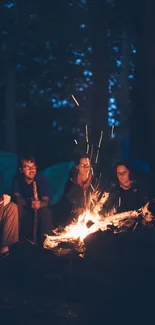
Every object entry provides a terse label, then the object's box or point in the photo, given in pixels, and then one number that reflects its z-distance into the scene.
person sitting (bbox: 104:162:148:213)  9.46
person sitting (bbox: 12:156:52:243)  9.69
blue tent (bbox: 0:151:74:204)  12.24
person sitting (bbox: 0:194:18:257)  9.24
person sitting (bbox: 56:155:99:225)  10.05
